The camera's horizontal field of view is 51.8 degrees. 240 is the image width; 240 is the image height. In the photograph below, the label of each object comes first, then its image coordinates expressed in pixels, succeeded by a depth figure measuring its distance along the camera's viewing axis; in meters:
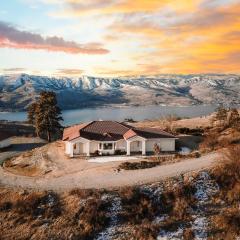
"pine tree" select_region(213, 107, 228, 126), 47.15
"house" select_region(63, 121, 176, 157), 30.52
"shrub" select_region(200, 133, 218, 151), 29.49
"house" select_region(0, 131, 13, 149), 38.49
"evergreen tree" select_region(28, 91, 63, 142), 40.63
